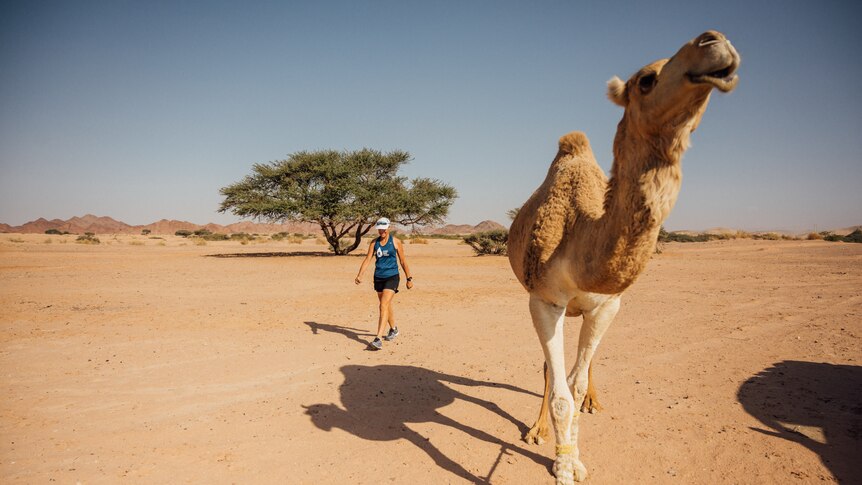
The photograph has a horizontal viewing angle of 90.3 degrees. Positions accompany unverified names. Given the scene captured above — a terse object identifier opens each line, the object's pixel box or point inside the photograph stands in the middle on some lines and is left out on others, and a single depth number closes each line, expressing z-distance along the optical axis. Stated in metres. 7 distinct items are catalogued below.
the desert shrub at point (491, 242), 30.59
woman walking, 7.40
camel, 2.02
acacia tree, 29.67
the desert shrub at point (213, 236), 61.28
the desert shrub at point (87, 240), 43.11
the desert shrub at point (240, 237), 62.05
